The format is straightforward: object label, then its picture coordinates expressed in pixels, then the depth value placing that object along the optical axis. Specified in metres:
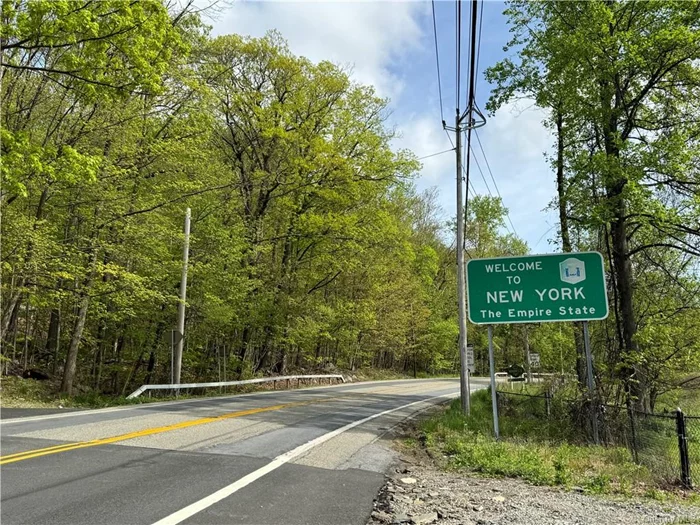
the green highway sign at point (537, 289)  9.67
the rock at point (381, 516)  4.80
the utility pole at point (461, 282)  13.45
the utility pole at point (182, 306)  16.95
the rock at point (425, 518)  4.79
